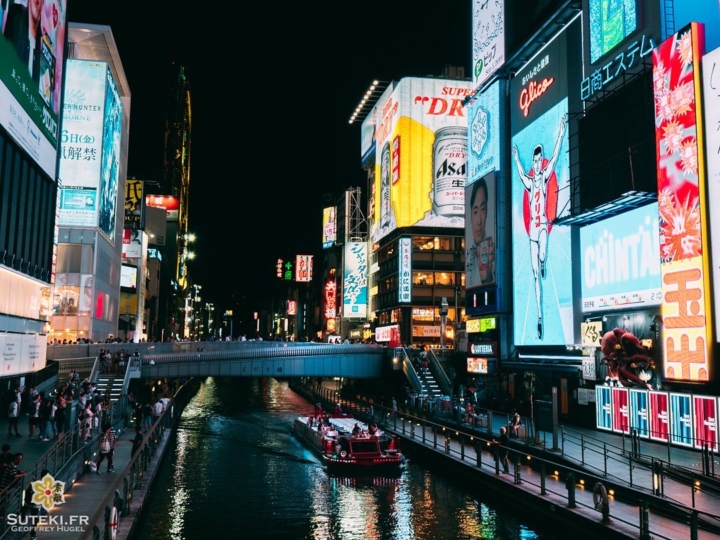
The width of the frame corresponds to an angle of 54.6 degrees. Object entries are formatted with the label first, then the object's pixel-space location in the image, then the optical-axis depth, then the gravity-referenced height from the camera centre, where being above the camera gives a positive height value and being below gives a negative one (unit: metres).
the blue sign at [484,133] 56.53 +18.10
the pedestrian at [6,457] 16.57 -2.73
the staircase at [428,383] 55.25 -2.81
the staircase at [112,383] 40.48 -2.37
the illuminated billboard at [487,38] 58.00 +26.83
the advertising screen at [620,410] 32.75 -2.80
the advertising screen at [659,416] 29.77 -2.79
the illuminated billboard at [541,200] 43.78 +10.11
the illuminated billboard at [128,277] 100.88 +9.71
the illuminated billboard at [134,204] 101.56 +20.60
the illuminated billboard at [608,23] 36.06 +17.58
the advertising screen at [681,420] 28.14 -2.78
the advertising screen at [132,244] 105.31 +15.33
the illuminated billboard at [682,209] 27.84 +5.94
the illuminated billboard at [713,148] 27.23 +8.01
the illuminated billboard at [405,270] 85.88 +9.60
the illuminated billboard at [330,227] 127.62 +22.19
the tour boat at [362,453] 33.28 -5.15
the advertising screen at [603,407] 34.28 -2.81
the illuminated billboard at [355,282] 106.50 +9.95
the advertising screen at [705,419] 26.62 -2.61
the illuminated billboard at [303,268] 153.62 +17.36
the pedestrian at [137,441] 27.47 -3.80
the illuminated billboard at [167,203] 148.12 +30.53
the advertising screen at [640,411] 31.23 -2.74
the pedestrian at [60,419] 26.26 -2.85
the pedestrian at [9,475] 15.63 -3.03
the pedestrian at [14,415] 26.00 -2.70
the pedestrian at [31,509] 15.69 -3.76
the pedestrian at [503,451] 27.52 -4.23
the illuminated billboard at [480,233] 56.16 +9.71
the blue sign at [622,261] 33.16 +4.60
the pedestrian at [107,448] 25.14 -3.75
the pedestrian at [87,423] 26.55 -3.07
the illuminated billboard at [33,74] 31.12 +13.48
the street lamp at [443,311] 65.38 +3.49
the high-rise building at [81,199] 70.31 +14.63
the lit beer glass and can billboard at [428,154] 86.88 +24.17
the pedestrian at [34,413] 26.61 -2.71
